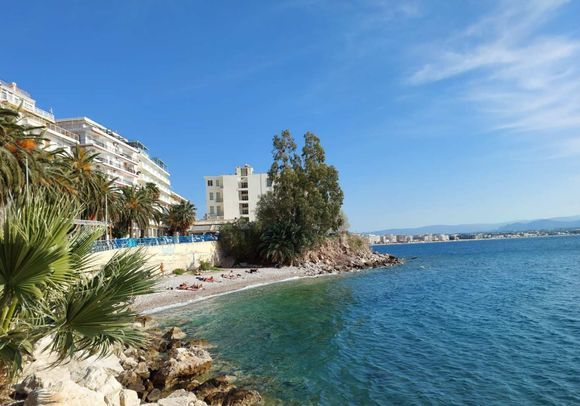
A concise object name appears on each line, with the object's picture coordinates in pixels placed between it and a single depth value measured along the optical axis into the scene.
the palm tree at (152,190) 61.05
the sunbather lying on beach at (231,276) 46.49
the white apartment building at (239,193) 90.24
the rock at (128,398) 10.33
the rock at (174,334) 20.52
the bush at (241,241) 59.84
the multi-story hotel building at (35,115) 52.00
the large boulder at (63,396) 7.62
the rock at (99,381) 10.30
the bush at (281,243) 58.12
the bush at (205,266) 51.19
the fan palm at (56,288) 5.99
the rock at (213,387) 13.06
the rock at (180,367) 14.34
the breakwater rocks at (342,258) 61.05
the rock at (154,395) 12.57
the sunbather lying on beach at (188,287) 37.86
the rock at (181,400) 11.52
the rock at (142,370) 14.71
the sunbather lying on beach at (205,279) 42.56
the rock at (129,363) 15.24
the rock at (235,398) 12.45
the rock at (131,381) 13.34
